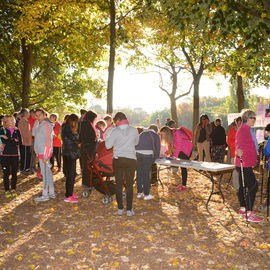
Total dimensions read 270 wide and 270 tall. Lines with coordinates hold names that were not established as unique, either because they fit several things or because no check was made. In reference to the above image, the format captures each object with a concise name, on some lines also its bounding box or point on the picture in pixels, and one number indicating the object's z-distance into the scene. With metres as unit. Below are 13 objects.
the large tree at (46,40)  14.05
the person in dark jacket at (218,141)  12.60
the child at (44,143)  7.81
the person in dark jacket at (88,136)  8.67
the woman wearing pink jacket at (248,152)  6.69
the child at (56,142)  11.35
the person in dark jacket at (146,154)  8.43
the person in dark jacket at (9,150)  8.39
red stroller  8.08
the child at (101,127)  10.14
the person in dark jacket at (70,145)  7.83
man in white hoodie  6.88
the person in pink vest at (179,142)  9.16
